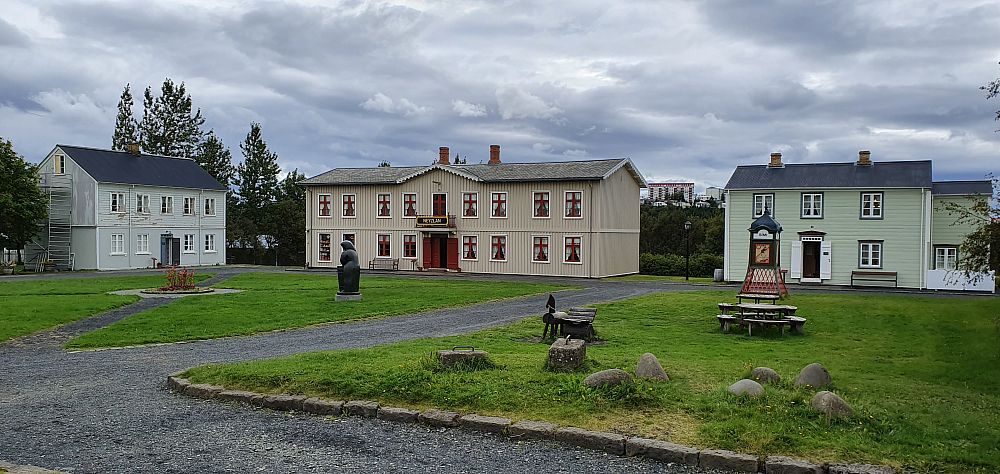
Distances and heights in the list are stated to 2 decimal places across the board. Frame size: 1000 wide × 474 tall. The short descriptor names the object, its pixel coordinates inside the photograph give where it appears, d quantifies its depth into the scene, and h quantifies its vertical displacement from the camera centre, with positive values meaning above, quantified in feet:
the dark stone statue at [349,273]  82.69 -4.73
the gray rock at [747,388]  29.04 -5.89
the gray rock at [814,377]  31.55 -5.92
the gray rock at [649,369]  32.53 -5.79
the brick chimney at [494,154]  161.89 +15.45
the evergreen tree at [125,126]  240.32 +31.01
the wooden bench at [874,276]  121.19 -7.03
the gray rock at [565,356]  34.73 -5.63
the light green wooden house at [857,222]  121.08 +1.41
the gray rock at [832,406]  26.48 -5.96
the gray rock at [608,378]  30.27 -5.75
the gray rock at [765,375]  31.94 -5.93
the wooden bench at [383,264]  157.38 -7.10
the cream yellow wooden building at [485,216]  140.46 +2.38
